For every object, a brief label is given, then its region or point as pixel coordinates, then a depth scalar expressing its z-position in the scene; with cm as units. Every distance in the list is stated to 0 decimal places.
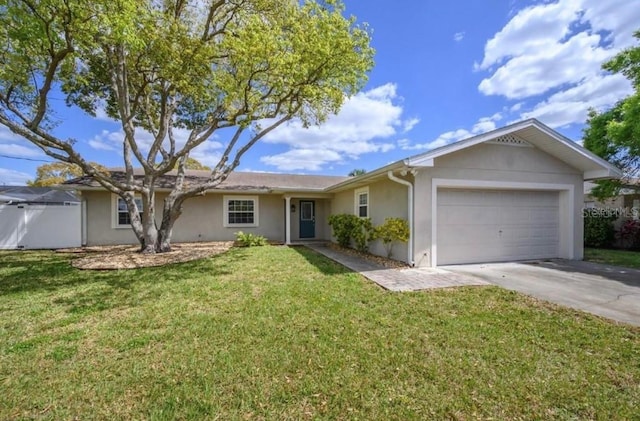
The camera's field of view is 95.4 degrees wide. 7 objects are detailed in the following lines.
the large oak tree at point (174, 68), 646
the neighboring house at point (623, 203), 1282
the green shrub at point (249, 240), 1276
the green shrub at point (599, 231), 1306
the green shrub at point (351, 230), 1030
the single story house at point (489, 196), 775
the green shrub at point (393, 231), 780
